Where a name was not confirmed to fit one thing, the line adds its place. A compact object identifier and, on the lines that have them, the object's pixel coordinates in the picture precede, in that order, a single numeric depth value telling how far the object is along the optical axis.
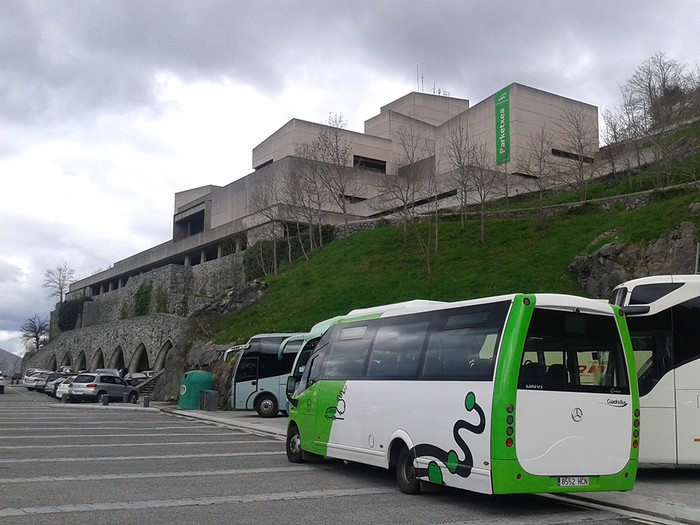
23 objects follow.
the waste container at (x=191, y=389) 30.92
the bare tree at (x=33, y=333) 104.44
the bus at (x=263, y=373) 26.81
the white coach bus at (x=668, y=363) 11.40
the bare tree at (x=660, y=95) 43.66
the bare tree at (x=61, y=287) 100.44
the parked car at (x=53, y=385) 43.97
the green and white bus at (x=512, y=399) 8.28
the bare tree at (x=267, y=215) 54.69
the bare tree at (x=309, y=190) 54.06
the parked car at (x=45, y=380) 48.84
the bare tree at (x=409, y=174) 52.00
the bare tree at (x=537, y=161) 48.51
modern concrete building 55.75
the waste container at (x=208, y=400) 30.23
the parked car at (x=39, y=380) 52.31
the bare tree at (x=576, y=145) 45.86
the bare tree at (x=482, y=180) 43.17
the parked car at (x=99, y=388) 36.44
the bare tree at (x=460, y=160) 45.25
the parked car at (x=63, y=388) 38.20
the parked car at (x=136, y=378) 47.19
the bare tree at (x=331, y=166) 56.19
